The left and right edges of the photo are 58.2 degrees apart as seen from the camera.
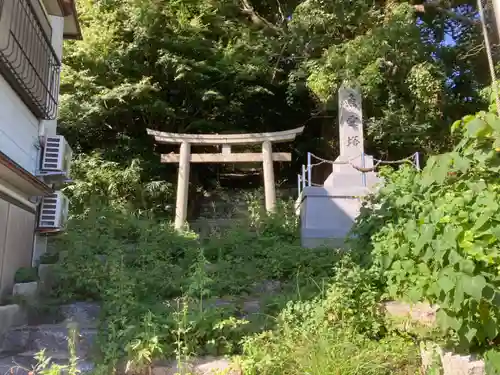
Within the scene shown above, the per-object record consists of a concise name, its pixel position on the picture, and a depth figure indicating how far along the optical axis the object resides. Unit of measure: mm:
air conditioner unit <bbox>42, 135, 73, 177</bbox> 6387
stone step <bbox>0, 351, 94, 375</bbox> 3787
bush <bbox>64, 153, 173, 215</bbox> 12000
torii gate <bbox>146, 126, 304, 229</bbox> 12219
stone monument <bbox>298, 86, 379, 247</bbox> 9211
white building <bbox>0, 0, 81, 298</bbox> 5113
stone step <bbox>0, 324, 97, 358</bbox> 4445
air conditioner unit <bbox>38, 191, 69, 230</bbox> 6465
